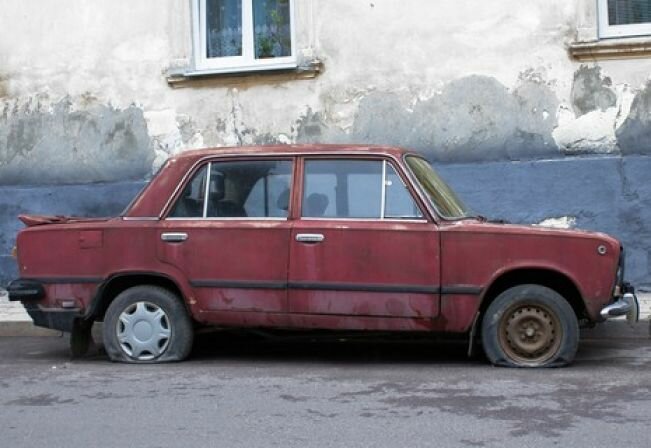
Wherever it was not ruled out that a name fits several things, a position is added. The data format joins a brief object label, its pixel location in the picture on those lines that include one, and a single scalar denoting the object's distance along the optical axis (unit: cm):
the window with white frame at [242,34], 1192
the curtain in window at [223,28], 1207
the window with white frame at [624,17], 1097
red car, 732
